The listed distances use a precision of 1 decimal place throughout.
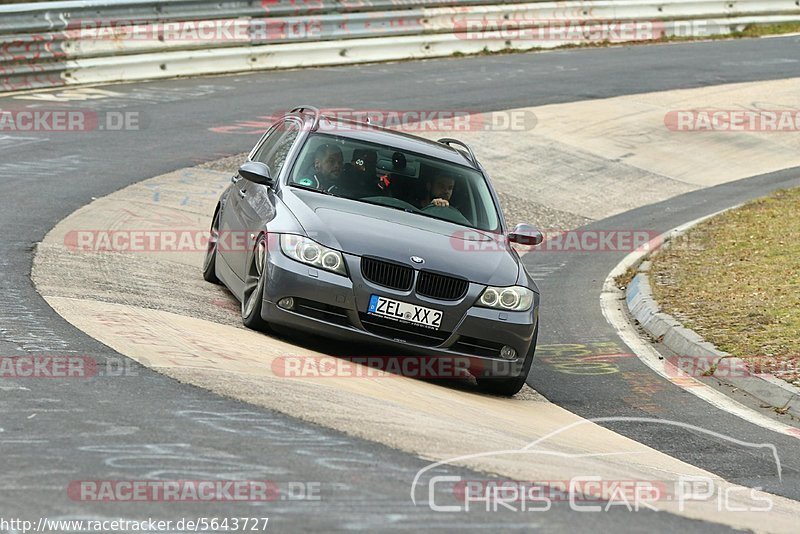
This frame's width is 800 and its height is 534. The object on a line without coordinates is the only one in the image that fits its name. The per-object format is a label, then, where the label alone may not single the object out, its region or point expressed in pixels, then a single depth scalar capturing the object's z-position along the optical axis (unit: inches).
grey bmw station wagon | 682.8
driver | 794.8
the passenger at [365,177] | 785.5
